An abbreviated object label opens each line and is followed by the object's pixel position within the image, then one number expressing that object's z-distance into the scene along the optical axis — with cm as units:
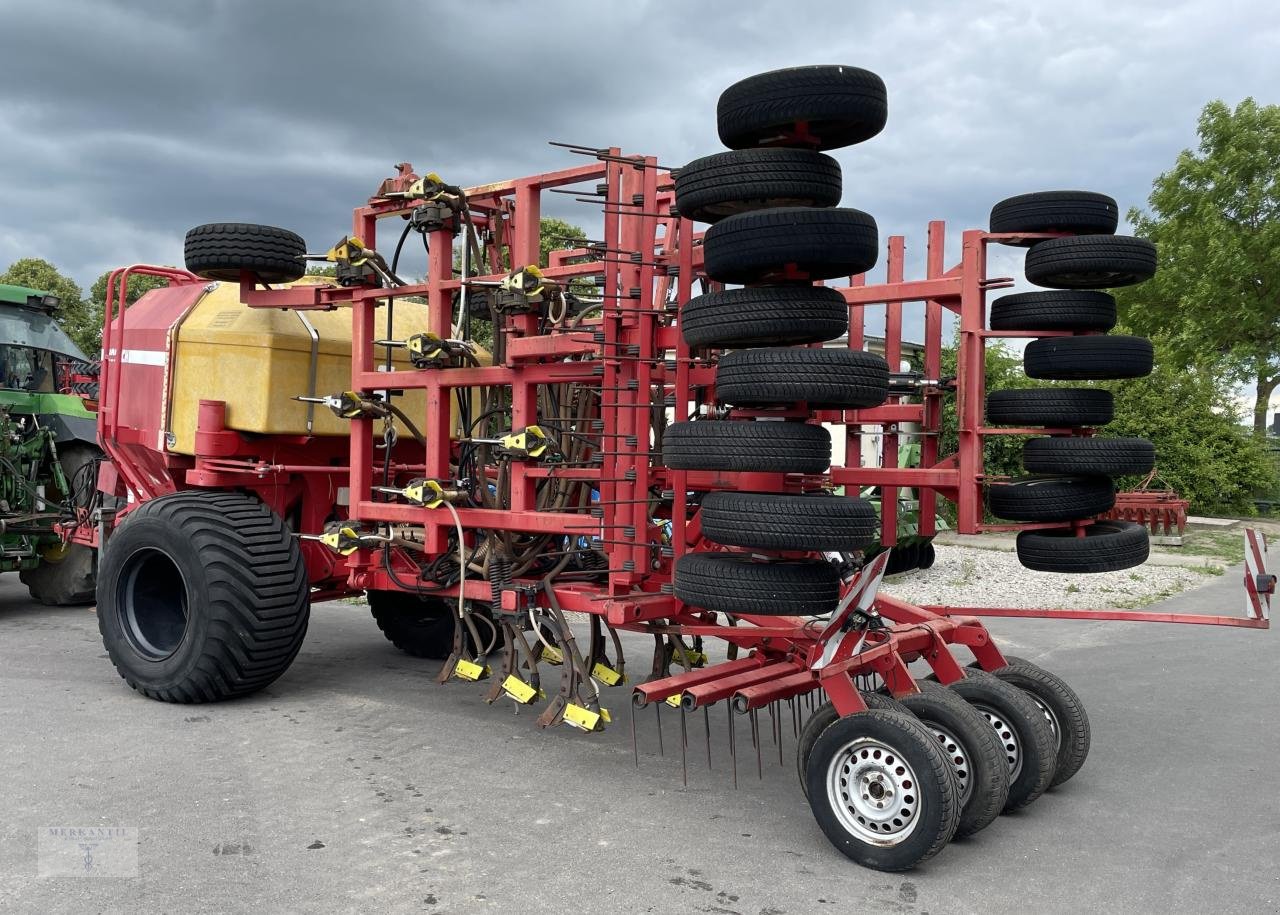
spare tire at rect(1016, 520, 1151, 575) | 475
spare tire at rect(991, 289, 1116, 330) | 476
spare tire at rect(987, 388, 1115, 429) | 478
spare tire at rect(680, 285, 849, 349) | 411
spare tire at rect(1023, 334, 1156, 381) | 469
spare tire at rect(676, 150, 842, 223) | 420
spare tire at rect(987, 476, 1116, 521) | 473
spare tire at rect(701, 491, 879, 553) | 404
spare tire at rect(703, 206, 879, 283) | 404
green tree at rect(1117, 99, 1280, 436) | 2862
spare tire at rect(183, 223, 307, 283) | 606
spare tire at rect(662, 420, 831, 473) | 410
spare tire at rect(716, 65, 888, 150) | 412
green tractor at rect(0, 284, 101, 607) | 880
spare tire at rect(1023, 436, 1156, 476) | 468
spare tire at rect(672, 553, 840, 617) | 415
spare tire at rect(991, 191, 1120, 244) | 484
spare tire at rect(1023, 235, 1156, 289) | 466
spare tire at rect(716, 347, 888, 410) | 401
